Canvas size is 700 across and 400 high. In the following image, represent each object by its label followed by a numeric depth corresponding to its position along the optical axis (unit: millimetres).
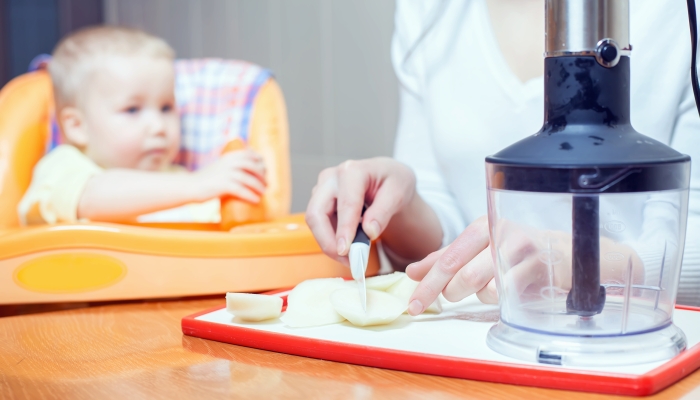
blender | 385
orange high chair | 671
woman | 613
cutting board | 388
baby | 1120
